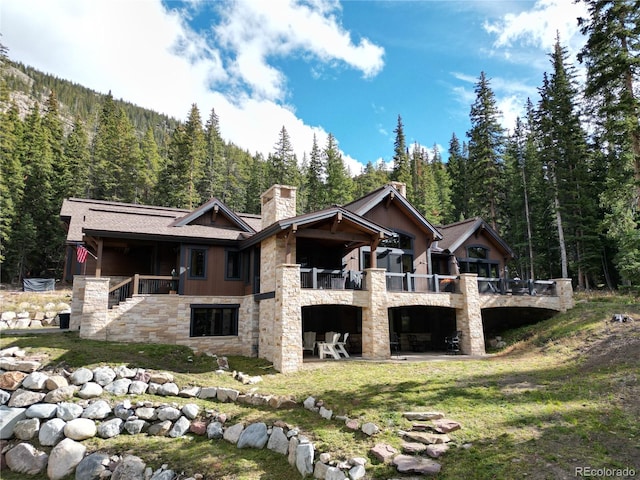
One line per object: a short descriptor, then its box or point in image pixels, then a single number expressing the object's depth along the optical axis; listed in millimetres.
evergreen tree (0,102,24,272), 34888
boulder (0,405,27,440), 11039
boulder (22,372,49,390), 12016
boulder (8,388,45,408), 11695
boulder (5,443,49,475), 10309
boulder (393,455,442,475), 6980
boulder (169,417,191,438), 10828
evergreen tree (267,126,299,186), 49656
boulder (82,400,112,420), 11227
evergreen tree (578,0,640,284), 16266
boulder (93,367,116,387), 12445
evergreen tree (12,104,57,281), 37500
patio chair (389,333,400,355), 20833
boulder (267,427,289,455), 9250
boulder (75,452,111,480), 9711
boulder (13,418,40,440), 11023
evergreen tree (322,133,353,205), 47706
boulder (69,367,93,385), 12258
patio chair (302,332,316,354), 18812
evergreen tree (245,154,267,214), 52500
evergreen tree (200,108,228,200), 47691
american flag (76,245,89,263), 18867
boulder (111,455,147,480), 9336
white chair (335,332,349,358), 17497
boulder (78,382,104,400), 11891
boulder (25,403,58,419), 11250
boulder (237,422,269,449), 9688
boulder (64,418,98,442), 10680
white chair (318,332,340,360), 17156
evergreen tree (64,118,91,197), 43094
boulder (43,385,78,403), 11719
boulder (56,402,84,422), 11189
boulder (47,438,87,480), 9977
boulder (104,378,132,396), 12164
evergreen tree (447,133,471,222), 49253
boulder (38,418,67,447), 10727
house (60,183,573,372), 16422
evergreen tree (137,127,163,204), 45750
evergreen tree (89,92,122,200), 45516
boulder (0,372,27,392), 12164
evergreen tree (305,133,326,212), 48625
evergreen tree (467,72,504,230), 33469
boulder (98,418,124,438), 10797
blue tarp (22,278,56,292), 30828
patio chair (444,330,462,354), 19745
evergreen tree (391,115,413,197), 48156
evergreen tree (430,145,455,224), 49706
